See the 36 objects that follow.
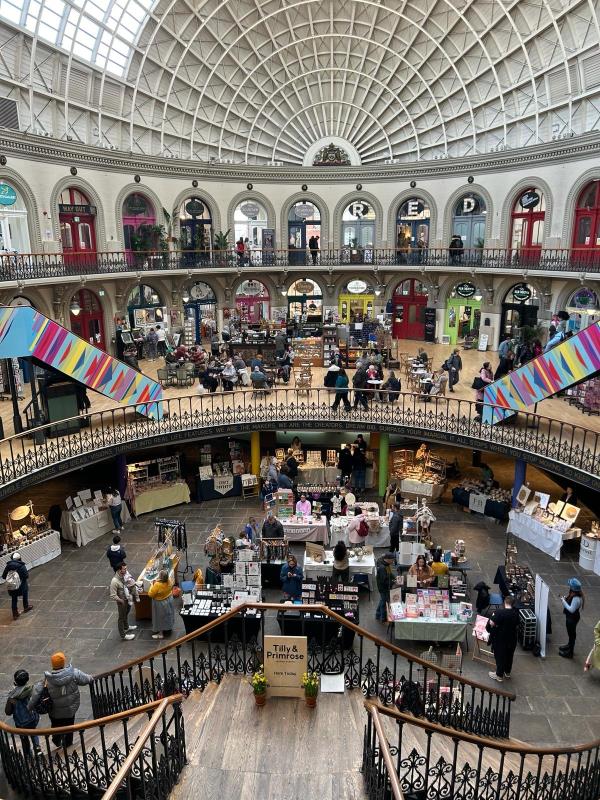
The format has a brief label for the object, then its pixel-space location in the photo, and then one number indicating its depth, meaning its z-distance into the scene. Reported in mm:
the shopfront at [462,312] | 28125
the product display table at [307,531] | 15031
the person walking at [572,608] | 10547
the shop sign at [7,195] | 20156
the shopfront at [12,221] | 20391
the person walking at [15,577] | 11703
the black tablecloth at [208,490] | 17672
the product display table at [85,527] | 15070
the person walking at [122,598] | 10992
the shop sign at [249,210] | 29395
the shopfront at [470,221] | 27000
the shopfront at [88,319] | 24281
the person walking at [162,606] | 11117
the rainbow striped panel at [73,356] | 13914
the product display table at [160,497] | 16672
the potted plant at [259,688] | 6520
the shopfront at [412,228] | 28750
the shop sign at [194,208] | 28328
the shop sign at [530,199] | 24438
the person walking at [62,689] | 7227
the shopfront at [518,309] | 25297
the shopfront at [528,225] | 24297
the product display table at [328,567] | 12914
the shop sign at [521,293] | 25406
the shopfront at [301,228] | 29906
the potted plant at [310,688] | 6469
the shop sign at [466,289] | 27994
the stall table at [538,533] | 14266
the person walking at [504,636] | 9883
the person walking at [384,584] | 11789
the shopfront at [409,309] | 29844
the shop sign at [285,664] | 6582
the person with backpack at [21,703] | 7164
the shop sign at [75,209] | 23066
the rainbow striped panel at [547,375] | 14109
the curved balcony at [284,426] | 14211
